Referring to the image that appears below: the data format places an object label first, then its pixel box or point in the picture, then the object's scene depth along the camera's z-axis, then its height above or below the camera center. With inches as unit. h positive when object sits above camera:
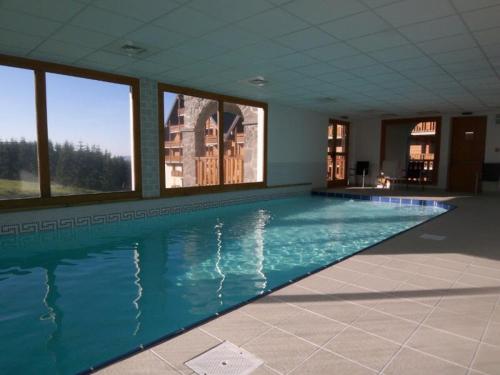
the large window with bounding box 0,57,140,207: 189.9 +15.6
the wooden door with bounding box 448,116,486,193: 379.9 +11.8
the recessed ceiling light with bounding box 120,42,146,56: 163.5 +57.5
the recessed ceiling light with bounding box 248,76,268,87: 231.5 +59.0
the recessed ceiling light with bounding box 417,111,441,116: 386.6 +60.2
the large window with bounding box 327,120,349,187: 451.2 +11.6
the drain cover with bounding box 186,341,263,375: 59.4 -38.7
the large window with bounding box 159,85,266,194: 287.4 +21.6
